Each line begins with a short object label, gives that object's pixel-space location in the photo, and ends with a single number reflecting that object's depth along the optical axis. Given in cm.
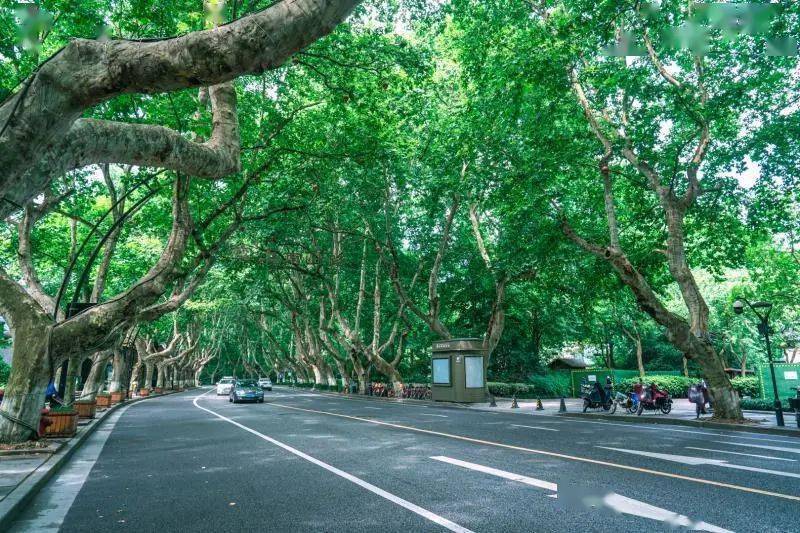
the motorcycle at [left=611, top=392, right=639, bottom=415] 1897
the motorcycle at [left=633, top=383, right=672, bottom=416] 1891
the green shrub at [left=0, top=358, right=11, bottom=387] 3309
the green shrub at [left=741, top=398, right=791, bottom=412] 1888
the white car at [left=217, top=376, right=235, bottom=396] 4275
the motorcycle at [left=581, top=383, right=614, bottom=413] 1983
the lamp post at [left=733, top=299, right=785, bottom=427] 1416
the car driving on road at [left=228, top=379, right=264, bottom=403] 2948
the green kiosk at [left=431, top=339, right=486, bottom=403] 2627
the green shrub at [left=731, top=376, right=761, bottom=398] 2562
